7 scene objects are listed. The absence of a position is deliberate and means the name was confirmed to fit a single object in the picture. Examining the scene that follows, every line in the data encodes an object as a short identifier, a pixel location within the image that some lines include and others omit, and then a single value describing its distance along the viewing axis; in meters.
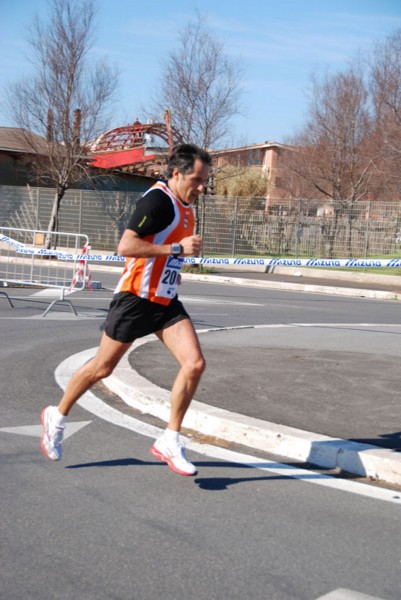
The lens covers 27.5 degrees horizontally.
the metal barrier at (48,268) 14.12
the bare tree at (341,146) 34.19
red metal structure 30.88
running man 4.89
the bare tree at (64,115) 29.11
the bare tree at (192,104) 26.38
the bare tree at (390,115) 25.58
